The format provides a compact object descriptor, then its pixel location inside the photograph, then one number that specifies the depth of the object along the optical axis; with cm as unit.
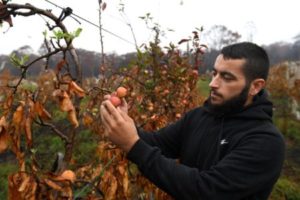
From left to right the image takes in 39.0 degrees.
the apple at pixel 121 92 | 164
